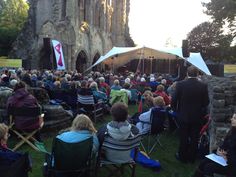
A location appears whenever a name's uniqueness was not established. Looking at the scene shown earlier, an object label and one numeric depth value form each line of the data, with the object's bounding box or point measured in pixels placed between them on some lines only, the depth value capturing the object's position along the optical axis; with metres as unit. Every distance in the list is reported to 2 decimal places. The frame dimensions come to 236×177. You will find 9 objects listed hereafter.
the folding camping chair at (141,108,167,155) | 3.86
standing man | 3.53
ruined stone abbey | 16.95
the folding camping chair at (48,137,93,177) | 2.56
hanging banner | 12.11
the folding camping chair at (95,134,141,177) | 2.77
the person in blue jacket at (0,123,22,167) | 2.15
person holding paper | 2.31
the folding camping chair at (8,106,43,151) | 3.69
